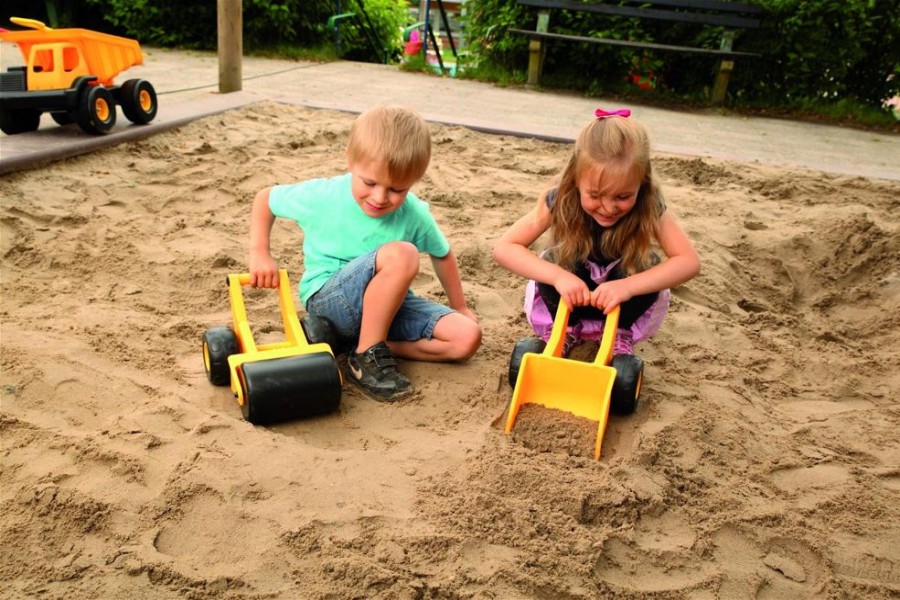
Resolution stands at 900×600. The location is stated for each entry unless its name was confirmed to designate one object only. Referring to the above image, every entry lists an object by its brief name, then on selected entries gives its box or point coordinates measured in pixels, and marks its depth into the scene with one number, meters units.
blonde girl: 2.11
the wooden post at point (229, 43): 5.58
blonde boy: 2.16
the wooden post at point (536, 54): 7.36
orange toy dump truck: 4.03
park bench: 6.92
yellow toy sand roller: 1.94
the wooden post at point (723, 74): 7.02
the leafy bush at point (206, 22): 8.58
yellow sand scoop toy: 2.04
